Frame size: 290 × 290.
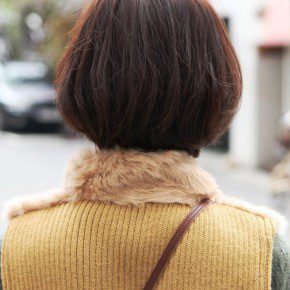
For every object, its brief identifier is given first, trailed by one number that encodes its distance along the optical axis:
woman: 1.05
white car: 17.56
